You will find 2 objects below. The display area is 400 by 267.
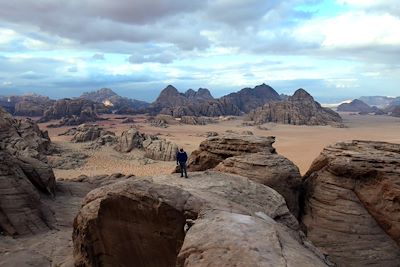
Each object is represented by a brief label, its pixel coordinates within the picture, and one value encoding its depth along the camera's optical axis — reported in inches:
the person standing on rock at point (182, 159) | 520.1
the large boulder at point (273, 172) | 557.9
